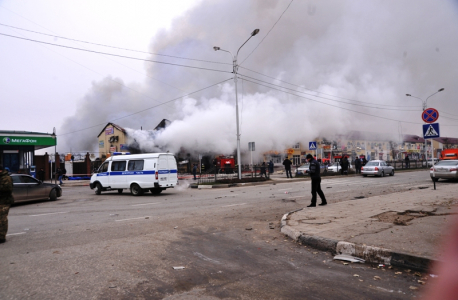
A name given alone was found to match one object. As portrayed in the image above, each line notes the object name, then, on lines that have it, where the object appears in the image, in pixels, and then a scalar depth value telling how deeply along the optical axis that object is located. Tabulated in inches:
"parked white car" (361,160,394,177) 936.3
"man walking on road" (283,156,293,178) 954.8
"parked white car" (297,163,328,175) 1063.3
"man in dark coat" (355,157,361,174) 1073.5
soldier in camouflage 234.1
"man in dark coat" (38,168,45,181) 1035.3
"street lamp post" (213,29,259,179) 818.1
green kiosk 1011.3
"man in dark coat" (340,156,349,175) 1042.7
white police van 565.0
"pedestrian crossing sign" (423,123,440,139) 455.2
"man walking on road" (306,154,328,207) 366.6
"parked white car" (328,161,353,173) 1119.0
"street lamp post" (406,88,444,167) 1068.5
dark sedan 487.8
